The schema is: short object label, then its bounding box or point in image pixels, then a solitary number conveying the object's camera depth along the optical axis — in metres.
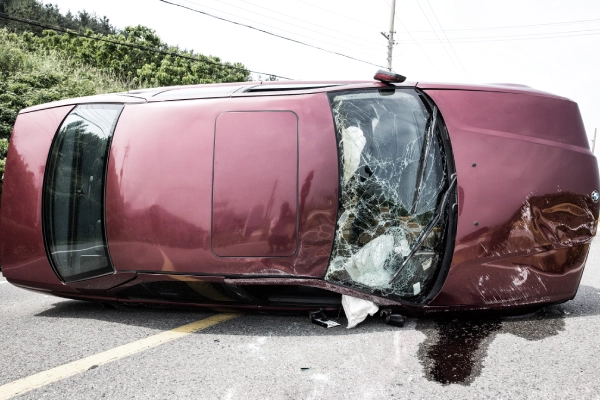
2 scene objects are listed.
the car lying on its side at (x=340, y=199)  2.64
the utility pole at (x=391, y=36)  20.86
